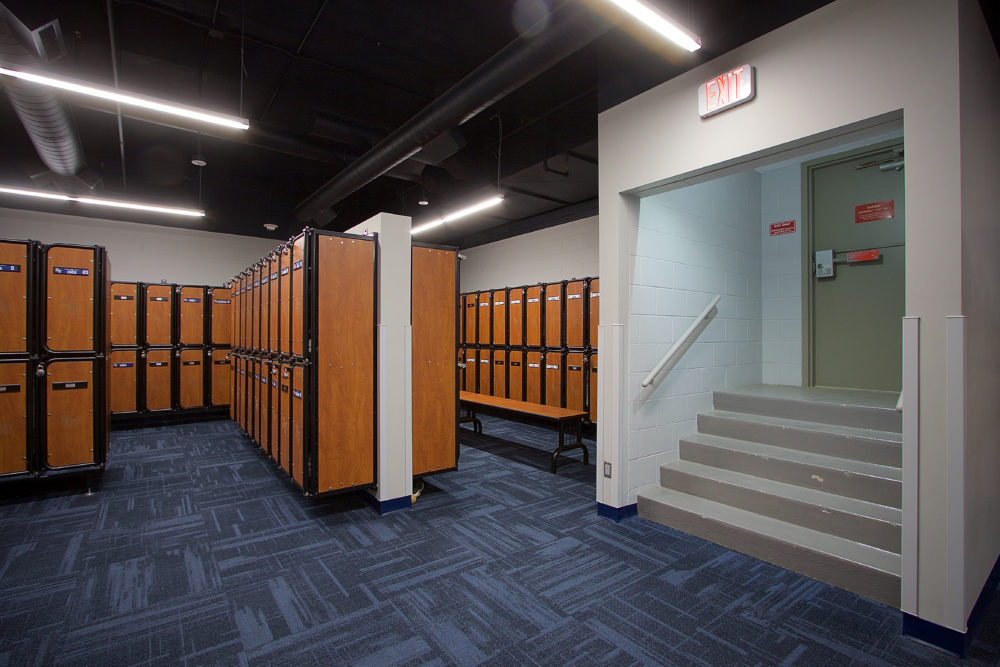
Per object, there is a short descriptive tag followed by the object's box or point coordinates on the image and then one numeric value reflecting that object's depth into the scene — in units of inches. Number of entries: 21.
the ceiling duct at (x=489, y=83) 109.6
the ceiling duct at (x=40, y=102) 113.8
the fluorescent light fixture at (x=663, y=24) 83.7
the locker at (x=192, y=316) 267.9
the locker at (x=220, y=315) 277.9
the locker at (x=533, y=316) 249.6
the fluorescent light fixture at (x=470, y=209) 214.4
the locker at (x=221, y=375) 275.9
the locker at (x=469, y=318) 299.6
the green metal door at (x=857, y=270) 153.8
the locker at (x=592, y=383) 219.8
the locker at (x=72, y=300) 147.8
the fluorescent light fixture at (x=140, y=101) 115.0
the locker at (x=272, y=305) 161.9
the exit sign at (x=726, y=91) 97.4
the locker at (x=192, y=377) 266.1
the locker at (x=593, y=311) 220.6
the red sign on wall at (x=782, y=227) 176.2
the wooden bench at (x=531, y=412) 179.0
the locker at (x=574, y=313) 228.1
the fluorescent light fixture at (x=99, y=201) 216.7
